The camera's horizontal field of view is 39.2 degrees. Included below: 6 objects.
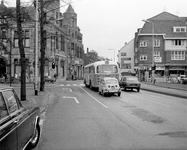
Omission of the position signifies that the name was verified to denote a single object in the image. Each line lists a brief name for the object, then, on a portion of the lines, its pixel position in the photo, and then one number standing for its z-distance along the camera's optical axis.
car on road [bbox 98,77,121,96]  20.84
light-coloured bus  26.20
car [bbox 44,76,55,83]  44.29
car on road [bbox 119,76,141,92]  27.05
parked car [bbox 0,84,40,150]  3.93
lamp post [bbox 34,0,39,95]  19.61
